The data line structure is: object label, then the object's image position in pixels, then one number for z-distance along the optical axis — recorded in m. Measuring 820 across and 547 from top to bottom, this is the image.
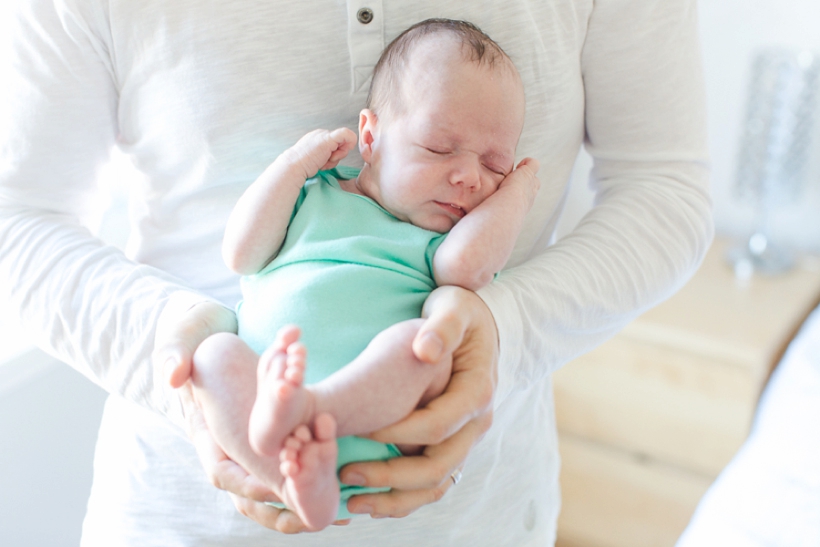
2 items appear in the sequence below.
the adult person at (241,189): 0.66
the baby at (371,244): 0.56
